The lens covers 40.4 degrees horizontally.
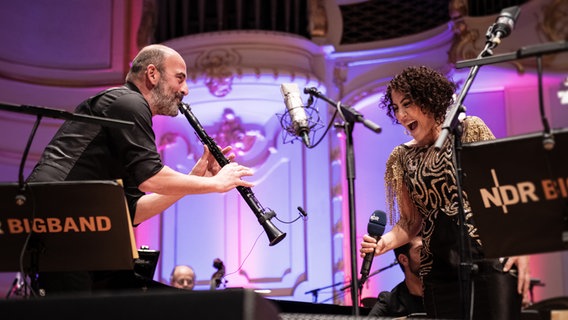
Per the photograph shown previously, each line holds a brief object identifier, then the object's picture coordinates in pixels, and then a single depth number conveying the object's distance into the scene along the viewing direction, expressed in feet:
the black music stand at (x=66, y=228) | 8.27
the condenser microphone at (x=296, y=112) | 9.46
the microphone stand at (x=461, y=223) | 8.23
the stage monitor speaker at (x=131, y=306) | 5.70
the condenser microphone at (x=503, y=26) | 9.66
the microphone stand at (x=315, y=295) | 20.52
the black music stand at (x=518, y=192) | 7.41
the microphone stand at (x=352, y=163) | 7.91
